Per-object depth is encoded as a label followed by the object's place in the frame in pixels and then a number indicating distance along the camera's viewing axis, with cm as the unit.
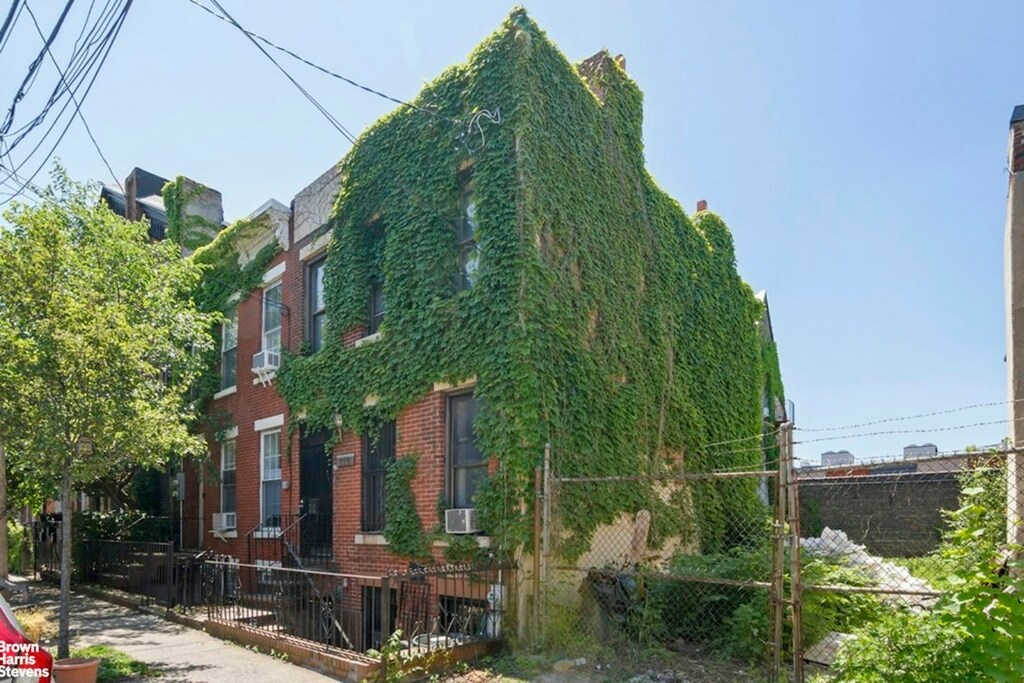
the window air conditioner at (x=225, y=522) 1473
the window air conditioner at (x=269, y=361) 1376
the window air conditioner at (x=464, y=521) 930
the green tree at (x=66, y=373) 778
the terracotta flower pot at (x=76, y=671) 671
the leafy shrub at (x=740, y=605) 809
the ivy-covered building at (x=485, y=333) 951
